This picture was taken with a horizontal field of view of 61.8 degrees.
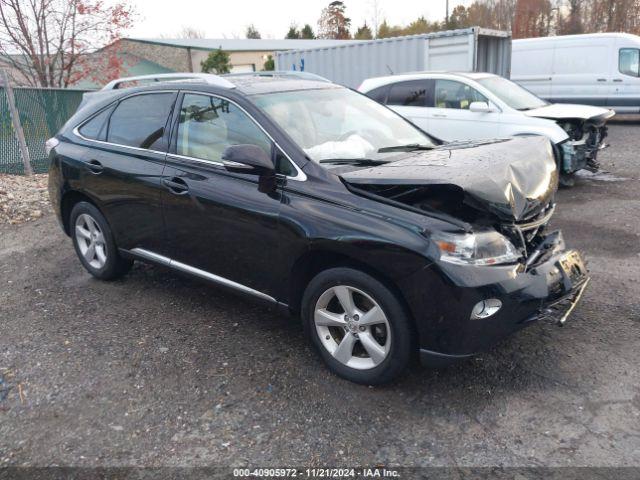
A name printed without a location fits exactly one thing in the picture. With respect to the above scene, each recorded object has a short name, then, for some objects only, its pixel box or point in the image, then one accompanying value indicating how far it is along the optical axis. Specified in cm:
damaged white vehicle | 791
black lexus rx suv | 283
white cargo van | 1488
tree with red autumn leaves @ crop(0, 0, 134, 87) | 1232
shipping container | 1140
